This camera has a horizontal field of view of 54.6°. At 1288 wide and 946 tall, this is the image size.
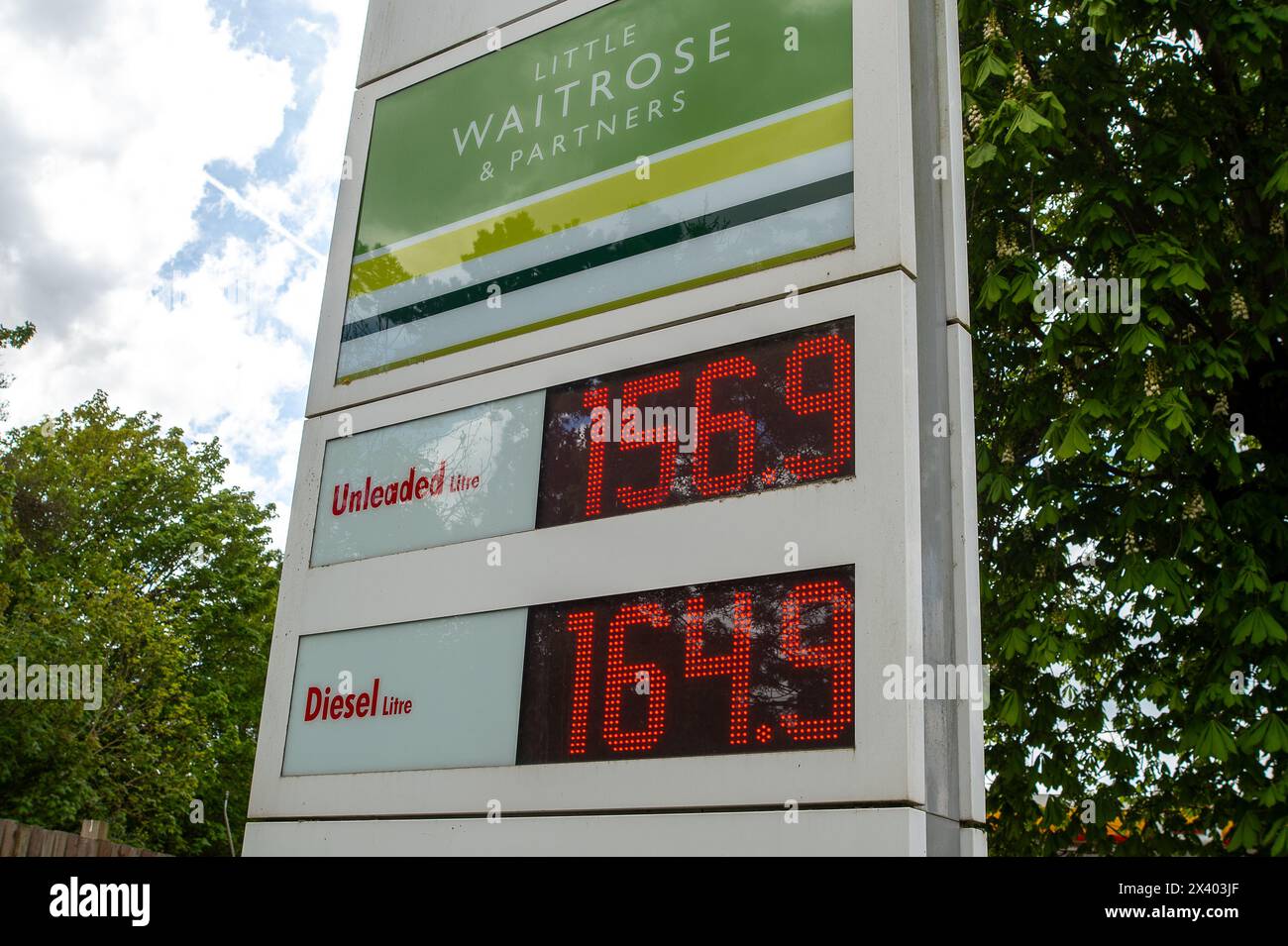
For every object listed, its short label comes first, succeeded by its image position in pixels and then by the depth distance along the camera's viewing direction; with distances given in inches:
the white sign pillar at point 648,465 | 153.3
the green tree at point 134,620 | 763.4
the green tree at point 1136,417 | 291.9
